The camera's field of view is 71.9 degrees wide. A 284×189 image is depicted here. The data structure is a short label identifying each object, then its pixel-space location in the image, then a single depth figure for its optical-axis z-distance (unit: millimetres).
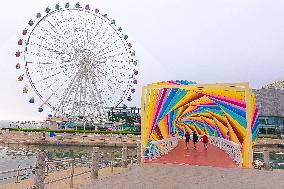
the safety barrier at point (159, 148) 11318
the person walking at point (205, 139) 14956
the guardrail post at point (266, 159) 10335
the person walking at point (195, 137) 14969
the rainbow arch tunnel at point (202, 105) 10344
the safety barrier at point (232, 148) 11235
